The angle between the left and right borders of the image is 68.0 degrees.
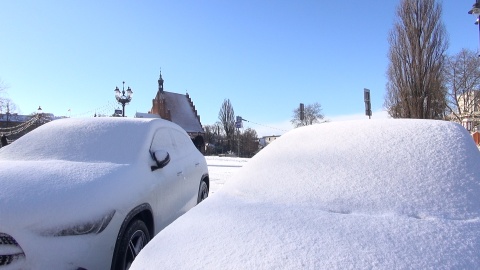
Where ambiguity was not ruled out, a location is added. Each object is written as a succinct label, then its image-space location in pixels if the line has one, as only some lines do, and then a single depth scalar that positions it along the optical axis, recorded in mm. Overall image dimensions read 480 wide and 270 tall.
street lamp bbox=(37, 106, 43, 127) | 44288
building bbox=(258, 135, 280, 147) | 74975
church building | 61312
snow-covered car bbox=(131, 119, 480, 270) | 1527
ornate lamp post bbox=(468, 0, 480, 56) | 11602
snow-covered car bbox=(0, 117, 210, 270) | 2363
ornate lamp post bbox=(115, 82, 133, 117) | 18453
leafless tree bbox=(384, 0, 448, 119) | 21109
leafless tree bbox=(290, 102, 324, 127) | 65269
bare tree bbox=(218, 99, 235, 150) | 76938
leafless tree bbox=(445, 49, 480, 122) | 35938
